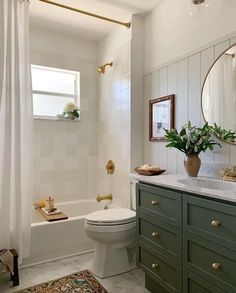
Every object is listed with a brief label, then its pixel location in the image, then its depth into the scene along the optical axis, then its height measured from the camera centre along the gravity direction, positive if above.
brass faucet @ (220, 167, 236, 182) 1.60 -0.20
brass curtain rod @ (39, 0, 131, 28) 2.25 +1.26
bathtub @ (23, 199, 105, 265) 2.33 -0.95
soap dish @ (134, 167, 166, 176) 2.13 -0.24
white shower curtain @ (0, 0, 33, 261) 2.10 +0.13
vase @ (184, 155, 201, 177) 1.80 -0.15
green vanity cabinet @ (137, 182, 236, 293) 1.20 -0.56
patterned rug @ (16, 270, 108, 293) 1.91 -1.14
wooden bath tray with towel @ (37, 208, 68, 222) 2.42 -0.74
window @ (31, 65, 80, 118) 3.05 +0.70
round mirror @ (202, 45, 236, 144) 1.72 +0.37
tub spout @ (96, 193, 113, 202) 2.89 -0.63
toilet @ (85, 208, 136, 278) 2.05 -0.81
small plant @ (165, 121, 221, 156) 1.78 +0.03
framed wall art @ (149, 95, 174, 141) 2.25 +0.26
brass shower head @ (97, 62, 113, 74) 2.97 +0.94
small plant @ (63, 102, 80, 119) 3.09 +0.42
